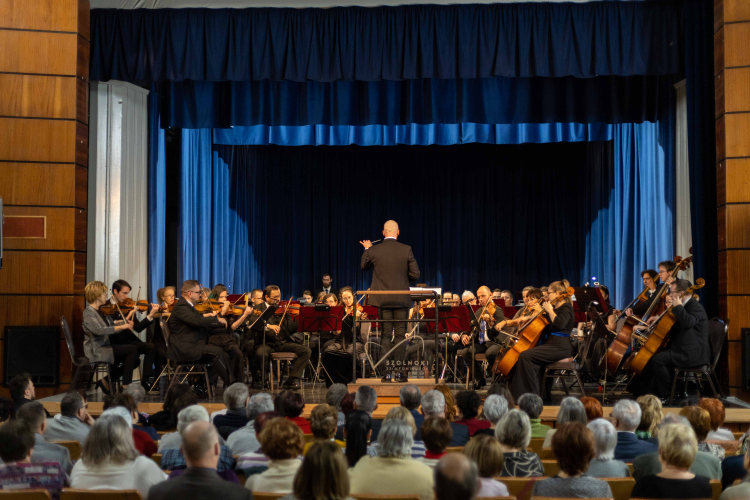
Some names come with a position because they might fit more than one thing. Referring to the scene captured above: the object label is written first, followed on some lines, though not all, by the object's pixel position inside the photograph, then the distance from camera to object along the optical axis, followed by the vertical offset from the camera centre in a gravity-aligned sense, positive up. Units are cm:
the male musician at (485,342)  891 -80
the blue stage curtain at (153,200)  1061 +107
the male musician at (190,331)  799 -58
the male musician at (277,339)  912 -78
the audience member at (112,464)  318 -79
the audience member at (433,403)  467 -78
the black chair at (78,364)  781 -91
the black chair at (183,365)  796 -94
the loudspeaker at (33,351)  807 -80
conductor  764 -2
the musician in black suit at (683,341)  727 -62
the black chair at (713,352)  732 -75
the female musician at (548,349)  767 -74
